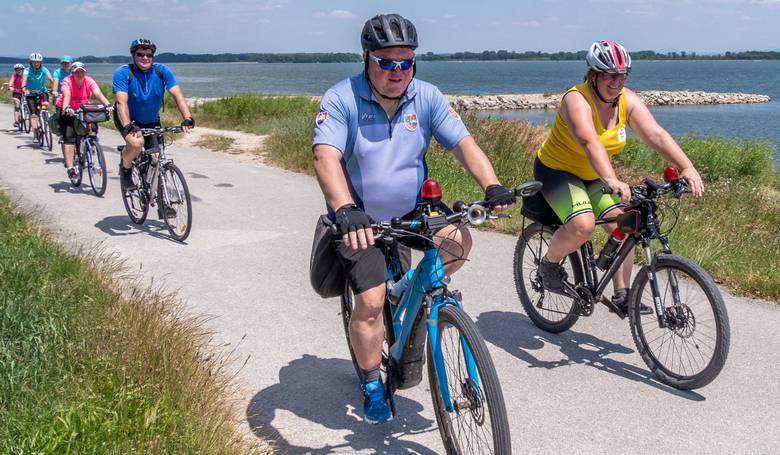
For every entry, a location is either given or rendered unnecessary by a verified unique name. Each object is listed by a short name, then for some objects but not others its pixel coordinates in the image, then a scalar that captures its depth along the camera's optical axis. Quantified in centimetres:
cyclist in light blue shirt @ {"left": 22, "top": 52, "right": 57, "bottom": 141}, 1689
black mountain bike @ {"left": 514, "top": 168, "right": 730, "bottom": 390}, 414
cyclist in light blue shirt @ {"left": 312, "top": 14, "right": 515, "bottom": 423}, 342
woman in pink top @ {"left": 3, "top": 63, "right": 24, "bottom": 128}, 1914
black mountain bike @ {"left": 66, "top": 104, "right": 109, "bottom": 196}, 1023
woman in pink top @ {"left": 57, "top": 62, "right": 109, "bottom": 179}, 1113
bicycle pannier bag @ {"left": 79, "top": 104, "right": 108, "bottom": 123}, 1015
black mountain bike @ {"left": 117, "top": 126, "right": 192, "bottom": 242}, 795
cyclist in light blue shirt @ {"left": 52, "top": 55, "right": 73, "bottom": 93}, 1399
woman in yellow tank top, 446
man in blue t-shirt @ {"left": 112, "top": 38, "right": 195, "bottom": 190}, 799
